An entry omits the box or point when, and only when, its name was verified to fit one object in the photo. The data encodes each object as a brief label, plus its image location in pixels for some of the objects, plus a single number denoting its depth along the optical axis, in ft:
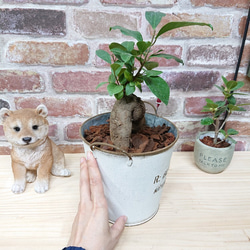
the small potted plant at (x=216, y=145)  2.59
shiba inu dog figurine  2.28
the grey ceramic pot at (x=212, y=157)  2.64
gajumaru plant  1.64
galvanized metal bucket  1.80
